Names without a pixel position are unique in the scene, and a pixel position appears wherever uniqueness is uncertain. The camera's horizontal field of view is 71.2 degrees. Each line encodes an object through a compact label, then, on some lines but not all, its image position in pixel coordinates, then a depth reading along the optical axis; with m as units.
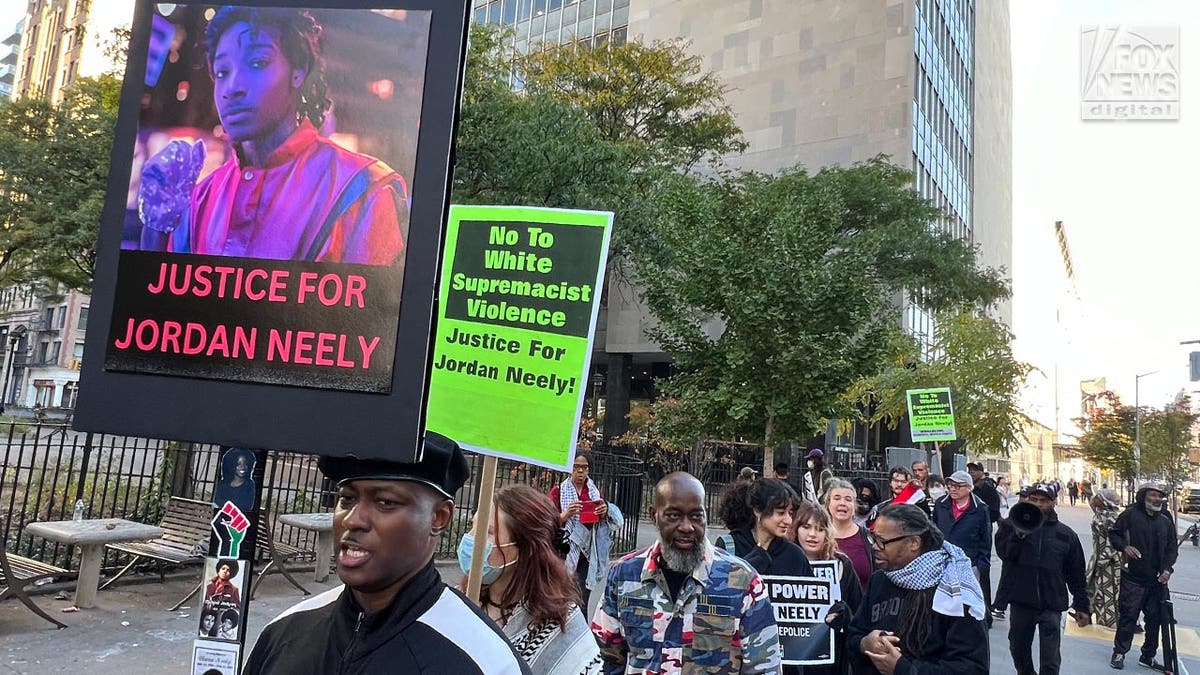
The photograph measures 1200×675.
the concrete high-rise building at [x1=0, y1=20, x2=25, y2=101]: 92.24
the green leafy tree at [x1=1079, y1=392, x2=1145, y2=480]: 50.19
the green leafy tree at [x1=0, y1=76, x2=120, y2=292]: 14.94
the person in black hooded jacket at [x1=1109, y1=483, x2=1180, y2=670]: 8.83
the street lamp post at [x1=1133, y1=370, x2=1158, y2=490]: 42.25
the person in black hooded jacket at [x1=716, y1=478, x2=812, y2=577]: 4.63
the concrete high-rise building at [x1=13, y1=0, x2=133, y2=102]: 70.62
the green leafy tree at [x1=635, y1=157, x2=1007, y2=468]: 12.13
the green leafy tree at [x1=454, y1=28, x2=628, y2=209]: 16.44
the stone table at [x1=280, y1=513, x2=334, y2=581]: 8.42
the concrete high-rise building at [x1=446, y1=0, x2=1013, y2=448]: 34.47
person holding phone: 7.43
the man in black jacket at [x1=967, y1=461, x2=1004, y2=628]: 13.35
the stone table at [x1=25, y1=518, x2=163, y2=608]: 6.89
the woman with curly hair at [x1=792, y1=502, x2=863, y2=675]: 4.91
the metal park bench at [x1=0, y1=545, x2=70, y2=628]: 6.25
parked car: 36.09
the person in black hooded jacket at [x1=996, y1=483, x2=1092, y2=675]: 7.26
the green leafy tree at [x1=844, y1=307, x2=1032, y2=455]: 23.59
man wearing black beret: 1.71
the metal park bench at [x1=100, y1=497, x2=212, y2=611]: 7.75
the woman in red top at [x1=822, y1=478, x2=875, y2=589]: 5.63
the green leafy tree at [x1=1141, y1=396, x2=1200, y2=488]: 46.09
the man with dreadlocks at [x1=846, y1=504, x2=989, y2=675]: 3.63
